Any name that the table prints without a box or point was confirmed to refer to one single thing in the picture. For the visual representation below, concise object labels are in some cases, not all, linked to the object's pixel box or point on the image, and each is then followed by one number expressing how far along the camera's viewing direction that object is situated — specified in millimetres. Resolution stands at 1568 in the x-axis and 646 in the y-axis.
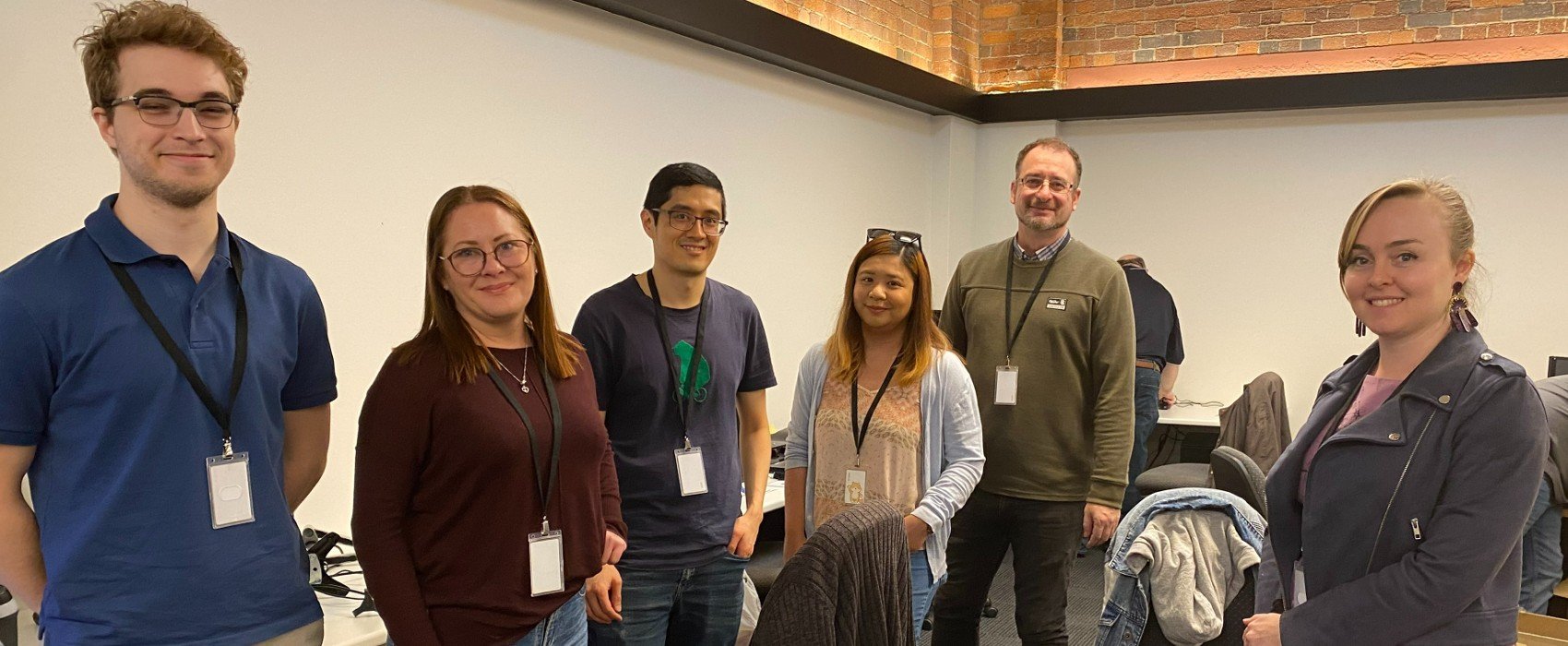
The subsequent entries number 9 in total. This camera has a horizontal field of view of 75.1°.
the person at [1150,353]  5320
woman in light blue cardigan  2297
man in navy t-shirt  2057
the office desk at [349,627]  2133
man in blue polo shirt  1358
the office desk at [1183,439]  5848
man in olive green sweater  2629
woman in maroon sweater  1550
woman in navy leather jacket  1442
